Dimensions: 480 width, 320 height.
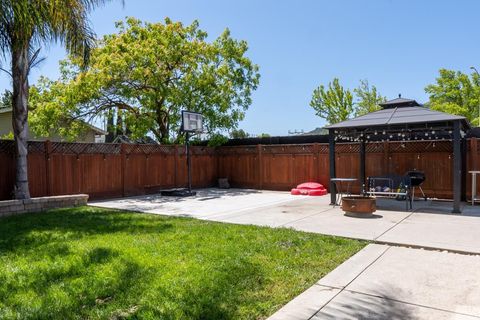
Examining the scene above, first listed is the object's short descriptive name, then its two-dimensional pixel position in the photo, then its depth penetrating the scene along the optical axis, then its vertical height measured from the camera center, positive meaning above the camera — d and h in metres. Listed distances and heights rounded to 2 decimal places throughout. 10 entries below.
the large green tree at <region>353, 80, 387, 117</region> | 33.19 +5.31
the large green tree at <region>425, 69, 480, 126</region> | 28.80 +5.05
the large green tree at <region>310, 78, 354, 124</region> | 32.38 +4.83
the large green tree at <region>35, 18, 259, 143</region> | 13.45 +3.07
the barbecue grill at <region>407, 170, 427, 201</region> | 9.40 -0.71
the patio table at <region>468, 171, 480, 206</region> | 9.03 -0.96
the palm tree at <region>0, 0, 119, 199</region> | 5.19 +2.23
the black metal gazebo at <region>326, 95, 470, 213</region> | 7.91 +0.63
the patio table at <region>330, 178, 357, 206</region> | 11.43 -1.25
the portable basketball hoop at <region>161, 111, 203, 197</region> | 12.15 +1.00
